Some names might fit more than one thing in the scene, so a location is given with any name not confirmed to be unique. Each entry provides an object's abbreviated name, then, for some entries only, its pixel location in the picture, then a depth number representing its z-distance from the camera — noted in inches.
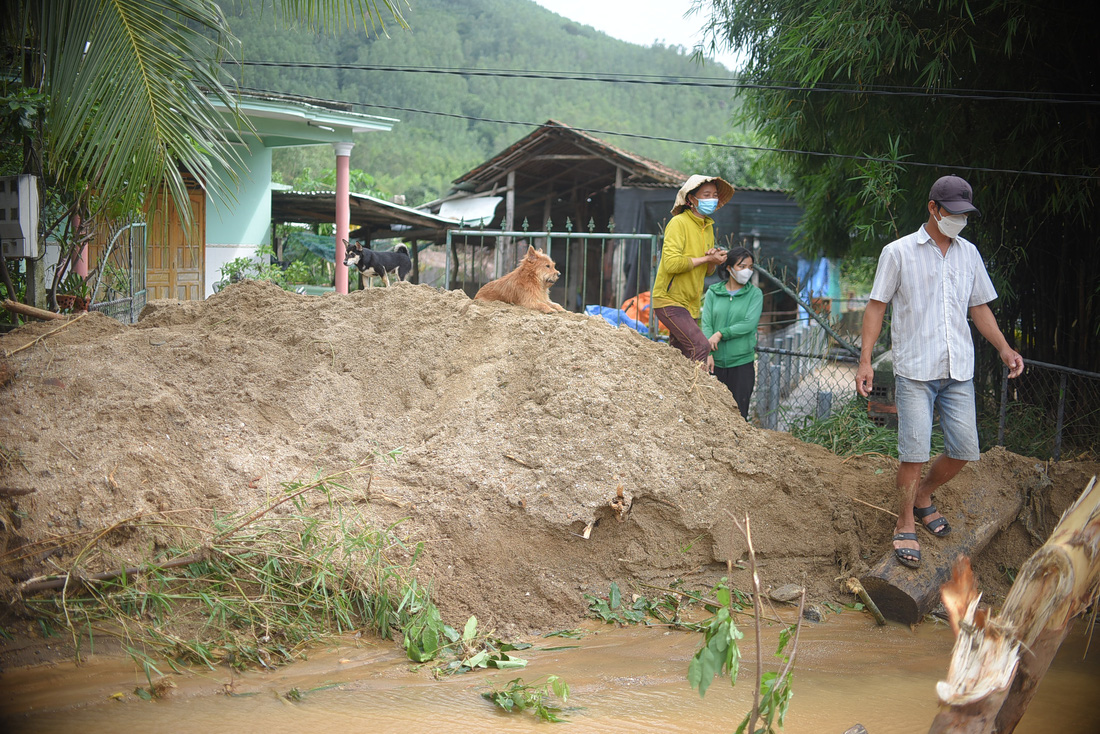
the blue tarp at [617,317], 318.7
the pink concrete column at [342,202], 500.7
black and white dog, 386.3
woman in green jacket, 233.5
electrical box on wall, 214.8
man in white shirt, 152.3
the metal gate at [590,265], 584.4
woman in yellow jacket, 220.2
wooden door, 445.7
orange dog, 233.9
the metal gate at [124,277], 293.3
